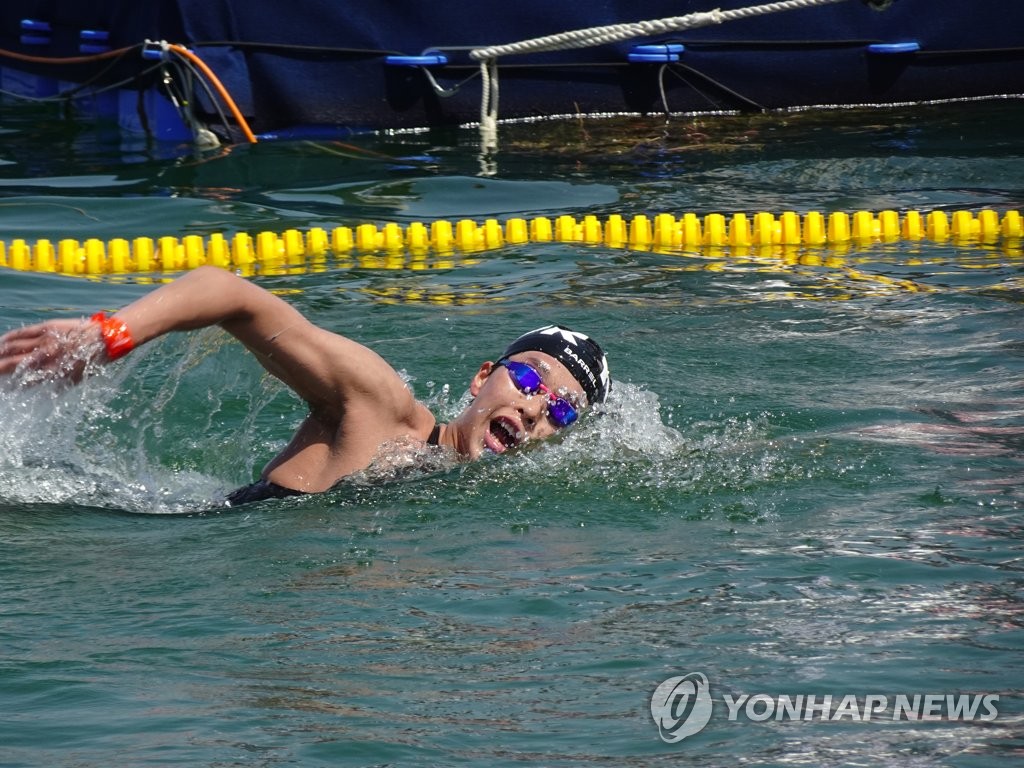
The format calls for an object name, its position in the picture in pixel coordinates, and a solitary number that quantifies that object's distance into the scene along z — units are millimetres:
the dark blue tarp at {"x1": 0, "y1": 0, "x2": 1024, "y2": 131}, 21125
